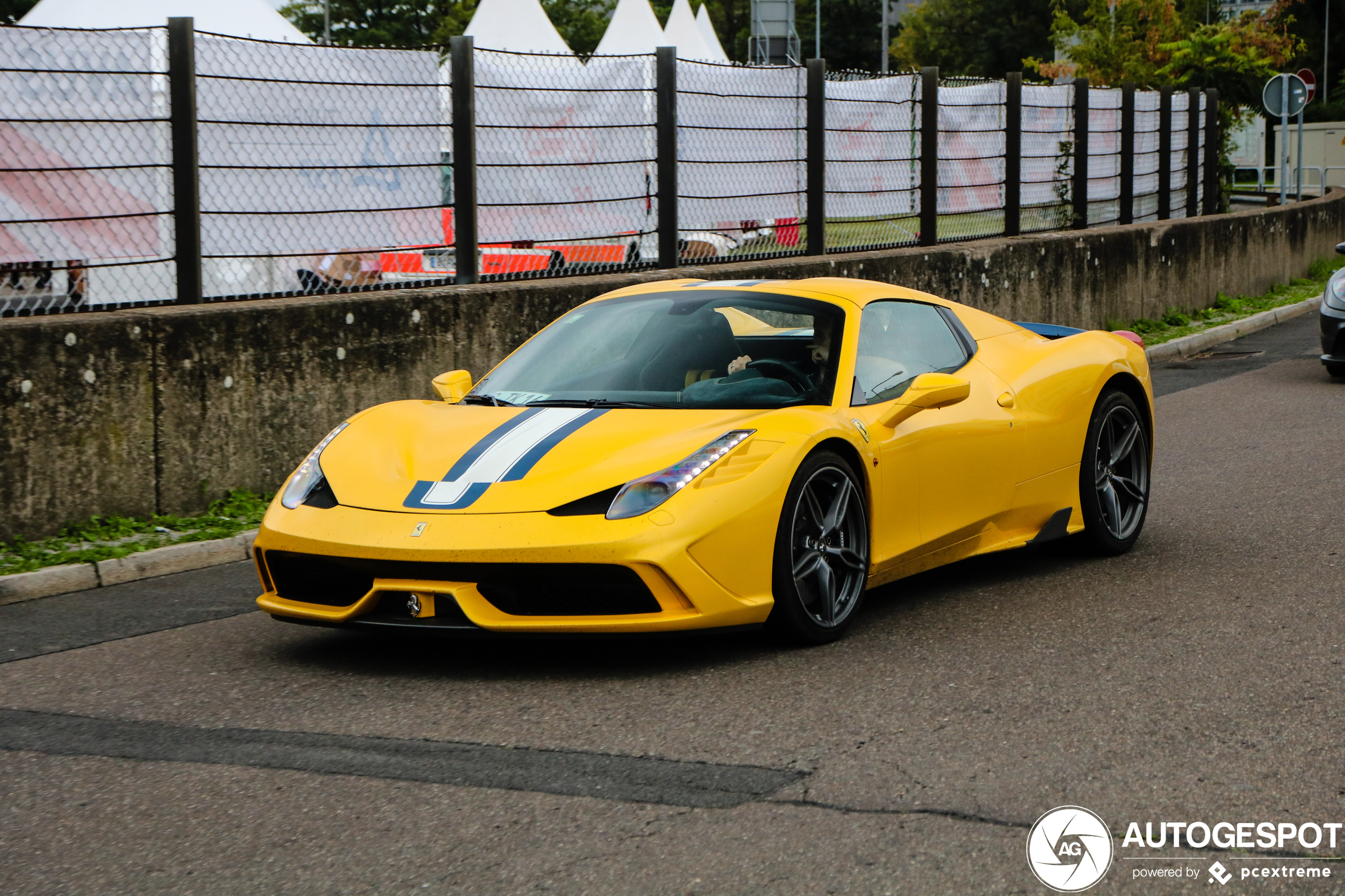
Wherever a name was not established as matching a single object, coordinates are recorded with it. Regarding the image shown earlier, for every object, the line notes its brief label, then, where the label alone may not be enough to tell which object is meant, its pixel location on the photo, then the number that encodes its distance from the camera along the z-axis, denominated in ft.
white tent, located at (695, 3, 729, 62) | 96.68
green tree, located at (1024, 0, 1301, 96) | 103.96
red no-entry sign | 86.99
